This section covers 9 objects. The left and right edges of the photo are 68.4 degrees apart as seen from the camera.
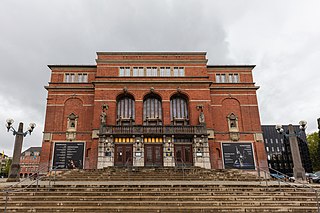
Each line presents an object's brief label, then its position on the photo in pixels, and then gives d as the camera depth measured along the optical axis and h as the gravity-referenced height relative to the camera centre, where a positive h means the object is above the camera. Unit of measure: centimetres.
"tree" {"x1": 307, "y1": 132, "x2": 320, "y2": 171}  5124 +363
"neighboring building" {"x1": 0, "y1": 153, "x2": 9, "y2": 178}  7801 +153
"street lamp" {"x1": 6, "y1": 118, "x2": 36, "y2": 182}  1741 +195
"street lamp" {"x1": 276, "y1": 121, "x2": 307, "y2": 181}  1784 +116
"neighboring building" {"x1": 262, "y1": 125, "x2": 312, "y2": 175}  6994 +561
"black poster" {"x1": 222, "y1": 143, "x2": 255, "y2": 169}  2541 +136
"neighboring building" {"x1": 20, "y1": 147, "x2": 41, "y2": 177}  7778 +411
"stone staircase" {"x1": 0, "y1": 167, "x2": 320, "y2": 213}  977 -121
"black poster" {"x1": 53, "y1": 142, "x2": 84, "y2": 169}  2506 +182
